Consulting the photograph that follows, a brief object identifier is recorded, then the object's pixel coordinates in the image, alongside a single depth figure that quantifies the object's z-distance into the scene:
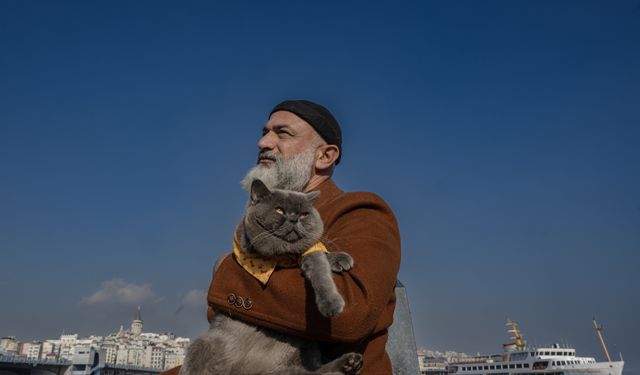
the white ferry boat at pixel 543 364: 42.56
